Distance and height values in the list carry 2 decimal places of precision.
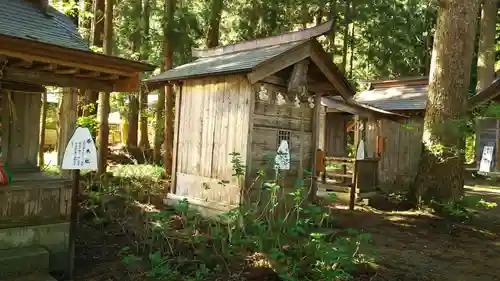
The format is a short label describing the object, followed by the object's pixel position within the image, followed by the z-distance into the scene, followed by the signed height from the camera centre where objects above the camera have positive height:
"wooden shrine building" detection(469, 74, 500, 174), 12.01 +0.77
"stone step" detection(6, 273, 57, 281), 5.36 -1.94
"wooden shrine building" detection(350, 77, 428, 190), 14.39 +0.28
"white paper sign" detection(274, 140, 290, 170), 7.56 -0.28
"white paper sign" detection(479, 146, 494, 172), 11.83 -0.10
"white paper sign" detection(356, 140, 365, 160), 11.16 -0.08
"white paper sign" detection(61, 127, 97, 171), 5.50 -0.25
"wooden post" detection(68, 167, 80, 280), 5.84 -1.25
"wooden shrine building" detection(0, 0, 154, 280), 5.30 +0.70
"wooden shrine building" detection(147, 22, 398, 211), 8.30 +0.69
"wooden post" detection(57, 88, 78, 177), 5.99 +0.25
